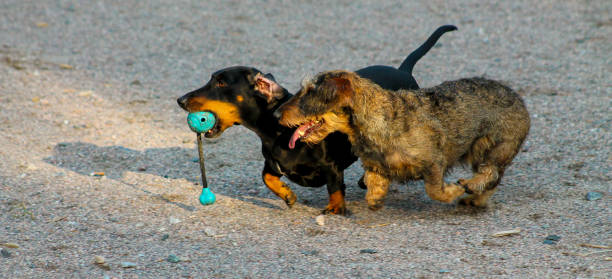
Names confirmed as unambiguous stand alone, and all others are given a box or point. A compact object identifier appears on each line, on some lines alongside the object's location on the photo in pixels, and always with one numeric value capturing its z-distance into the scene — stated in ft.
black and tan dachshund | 37.04
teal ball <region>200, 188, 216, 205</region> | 37.63
